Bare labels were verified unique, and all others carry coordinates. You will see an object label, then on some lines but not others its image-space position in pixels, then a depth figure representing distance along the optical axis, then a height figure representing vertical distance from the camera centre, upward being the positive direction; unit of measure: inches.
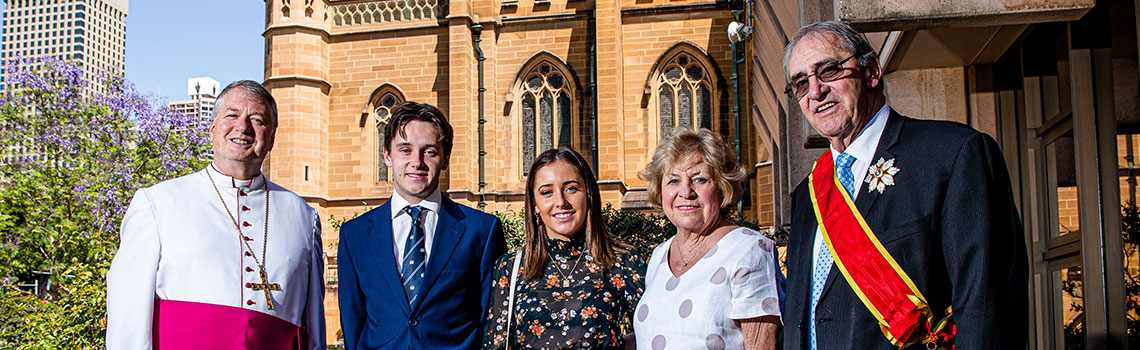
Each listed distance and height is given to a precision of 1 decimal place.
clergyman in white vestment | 122.8 -6.7
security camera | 458.3 +87.4
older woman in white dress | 119.9 -7.9
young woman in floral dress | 132.6 -9.7
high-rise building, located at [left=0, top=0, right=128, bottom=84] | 6882.4 +1348.4
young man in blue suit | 140.4 -8.0
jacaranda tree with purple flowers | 690.8 +41.3
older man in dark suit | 83.6 -2.2
